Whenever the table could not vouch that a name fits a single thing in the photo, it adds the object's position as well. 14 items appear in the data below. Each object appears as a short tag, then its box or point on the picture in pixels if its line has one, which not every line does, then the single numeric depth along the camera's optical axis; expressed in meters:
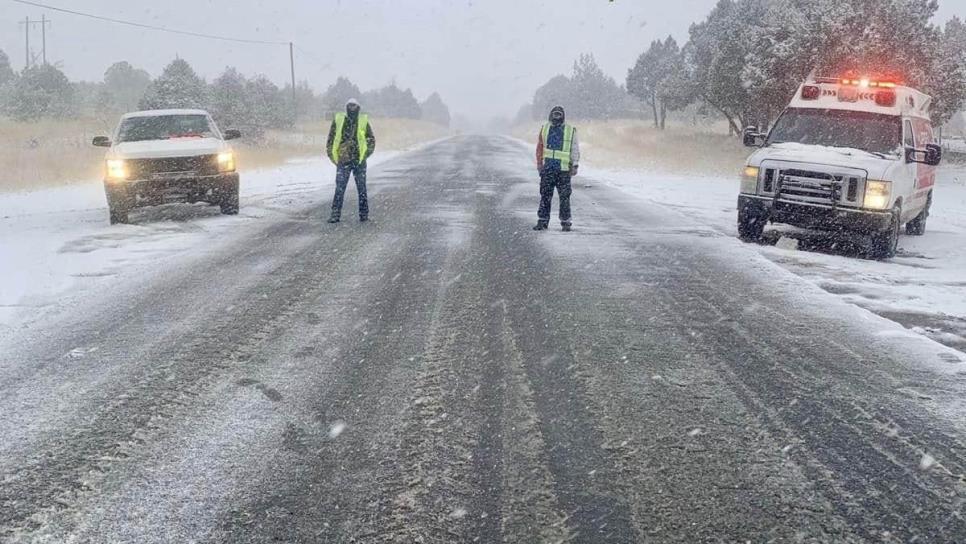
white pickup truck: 10.61
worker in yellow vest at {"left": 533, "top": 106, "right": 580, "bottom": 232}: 9.80
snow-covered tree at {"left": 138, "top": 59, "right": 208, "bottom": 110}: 31.67
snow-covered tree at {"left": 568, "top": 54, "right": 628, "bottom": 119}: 100.06
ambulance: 8.71
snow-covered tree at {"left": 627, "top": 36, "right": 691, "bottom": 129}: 61.86
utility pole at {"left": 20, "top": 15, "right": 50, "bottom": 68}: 73.14
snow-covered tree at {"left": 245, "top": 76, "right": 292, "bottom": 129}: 48.66
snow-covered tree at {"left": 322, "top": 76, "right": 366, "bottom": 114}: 115.71
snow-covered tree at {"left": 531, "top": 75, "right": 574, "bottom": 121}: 115.58
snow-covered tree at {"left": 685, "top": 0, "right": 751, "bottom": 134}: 34.09
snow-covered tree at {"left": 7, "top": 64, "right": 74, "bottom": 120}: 43.59
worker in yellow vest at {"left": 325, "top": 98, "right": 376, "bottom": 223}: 10.56
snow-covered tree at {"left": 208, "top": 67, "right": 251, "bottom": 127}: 35.16
